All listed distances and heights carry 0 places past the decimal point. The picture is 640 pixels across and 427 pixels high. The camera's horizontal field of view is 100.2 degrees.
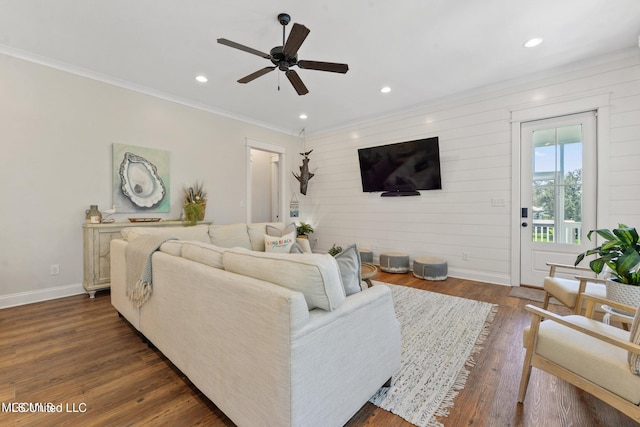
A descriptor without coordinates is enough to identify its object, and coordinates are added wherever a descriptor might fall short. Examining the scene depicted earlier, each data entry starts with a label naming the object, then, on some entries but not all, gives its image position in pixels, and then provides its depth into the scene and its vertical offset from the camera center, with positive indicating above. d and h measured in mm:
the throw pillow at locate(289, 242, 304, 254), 3461 -486
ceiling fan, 2132 +1381
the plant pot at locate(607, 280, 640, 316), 1562 -488
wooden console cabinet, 3199 -514
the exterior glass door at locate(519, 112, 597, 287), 3211 +261
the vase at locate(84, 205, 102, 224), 3324 -46
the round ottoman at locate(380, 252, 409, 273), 4414 -850
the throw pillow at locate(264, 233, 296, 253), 3705 -447
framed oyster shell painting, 3658 +468
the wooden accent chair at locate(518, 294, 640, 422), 1118 -692
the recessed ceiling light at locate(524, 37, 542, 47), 2740 +1771
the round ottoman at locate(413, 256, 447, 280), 3957 -859
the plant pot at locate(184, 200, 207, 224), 4090 -9
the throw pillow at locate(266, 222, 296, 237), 3945 -286
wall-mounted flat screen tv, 4281 +781
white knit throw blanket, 1966 -422
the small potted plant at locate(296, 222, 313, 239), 5852 -407
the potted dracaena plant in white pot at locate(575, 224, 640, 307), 1562 -309
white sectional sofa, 1038 -576
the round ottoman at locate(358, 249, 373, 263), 4824 -801
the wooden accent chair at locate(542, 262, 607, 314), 2074 -638
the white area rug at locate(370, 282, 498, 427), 1517 -1075
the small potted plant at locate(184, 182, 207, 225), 4094 +131
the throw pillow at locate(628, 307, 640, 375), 1106 -553
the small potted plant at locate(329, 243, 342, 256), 3396 -496
